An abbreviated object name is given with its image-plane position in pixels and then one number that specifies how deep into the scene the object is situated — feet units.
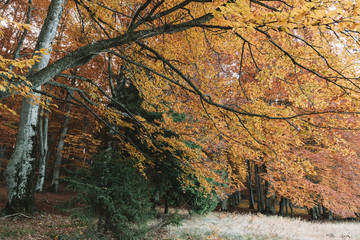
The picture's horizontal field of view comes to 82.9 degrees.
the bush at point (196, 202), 25.91
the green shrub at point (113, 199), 14.80
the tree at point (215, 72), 7.56
